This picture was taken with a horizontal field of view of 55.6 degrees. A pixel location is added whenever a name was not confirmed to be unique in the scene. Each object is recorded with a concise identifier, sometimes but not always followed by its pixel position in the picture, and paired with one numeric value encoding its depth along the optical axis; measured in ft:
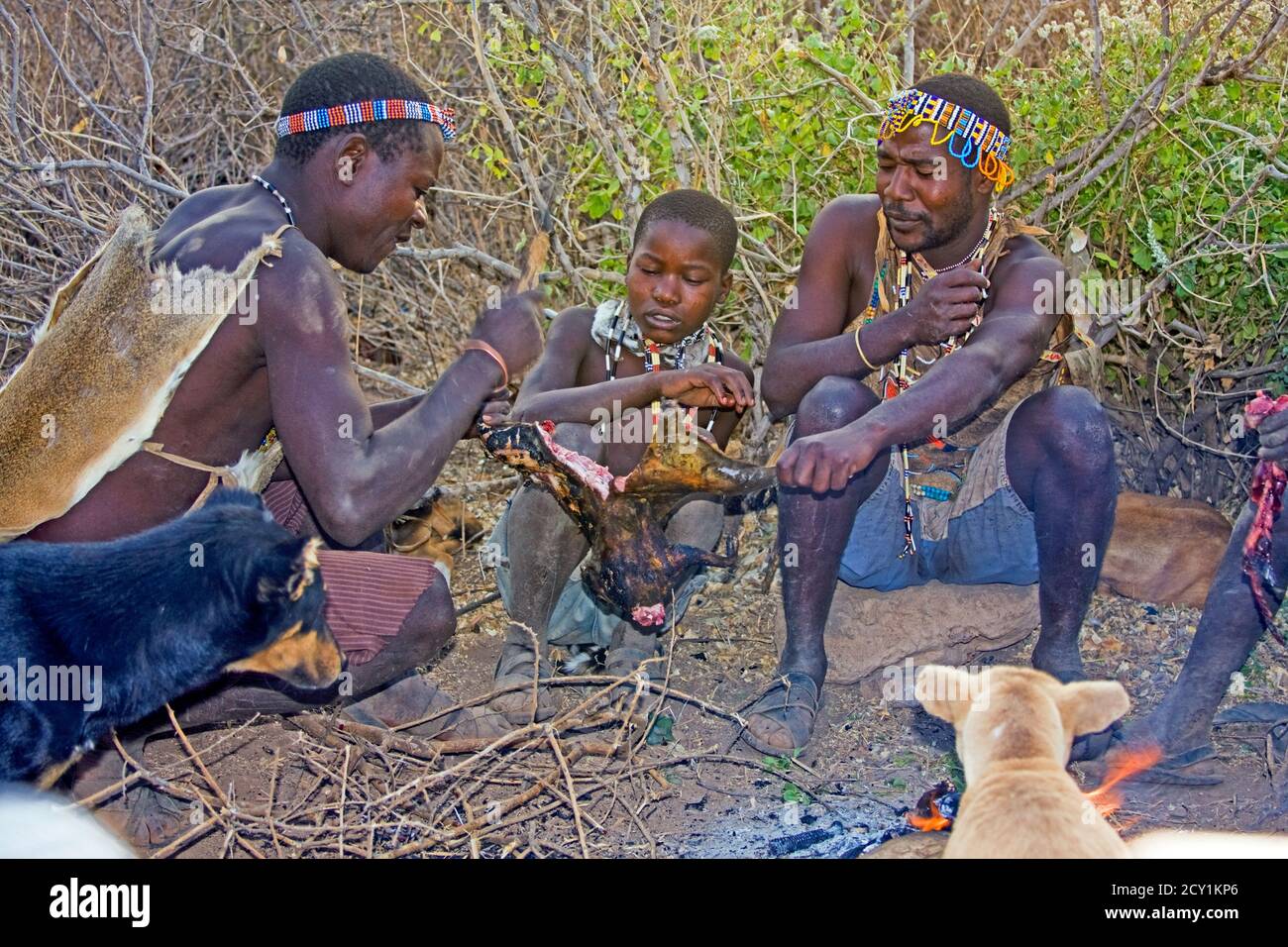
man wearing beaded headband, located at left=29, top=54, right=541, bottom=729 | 8.87
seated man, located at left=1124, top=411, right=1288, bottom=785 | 10.71
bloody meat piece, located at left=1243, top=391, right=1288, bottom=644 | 10.22
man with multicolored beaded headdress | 11.38
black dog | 8.14
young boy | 12.17
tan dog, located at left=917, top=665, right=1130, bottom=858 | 6.91
